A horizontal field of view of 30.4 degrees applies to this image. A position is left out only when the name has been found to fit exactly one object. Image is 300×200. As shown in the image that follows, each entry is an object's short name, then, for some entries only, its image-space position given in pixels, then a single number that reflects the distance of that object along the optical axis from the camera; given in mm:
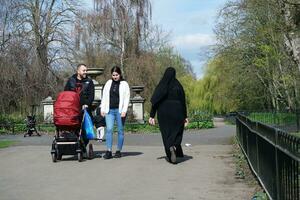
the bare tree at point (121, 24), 46094
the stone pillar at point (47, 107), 32991
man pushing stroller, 11844
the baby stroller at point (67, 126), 11250
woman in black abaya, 11094
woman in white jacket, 12109
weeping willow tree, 35750
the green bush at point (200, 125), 30322
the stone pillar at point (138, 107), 32688
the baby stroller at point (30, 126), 25922
